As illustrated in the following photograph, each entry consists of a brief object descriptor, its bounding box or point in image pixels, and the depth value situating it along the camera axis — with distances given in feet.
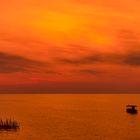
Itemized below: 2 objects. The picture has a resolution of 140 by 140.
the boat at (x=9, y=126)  365.69
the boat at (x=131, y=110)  577.06
